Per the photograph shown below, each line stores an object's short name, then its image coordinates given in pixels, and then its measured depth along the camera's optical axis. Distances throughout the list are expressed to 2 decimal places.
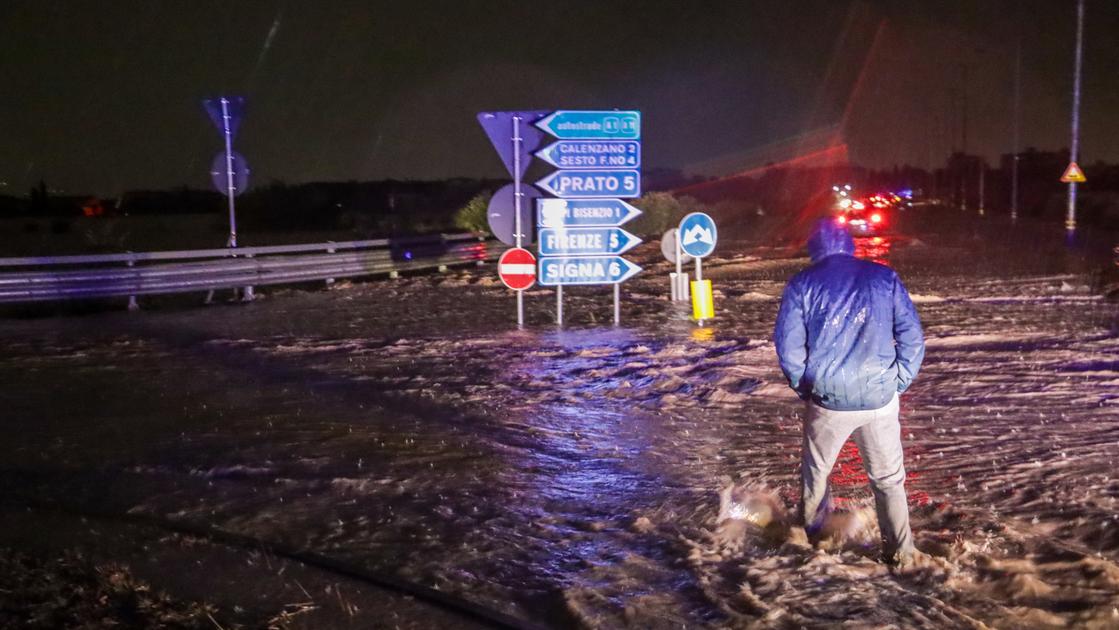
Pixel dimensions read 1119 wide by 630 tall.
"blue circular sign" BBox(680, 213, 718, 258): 16.94
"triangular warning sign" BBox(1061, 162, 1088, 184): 35.38
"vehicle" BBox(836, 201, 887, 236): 39.12
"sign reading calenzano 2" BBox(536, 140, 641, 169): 16.47
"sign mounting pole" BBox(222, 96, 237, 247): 20.89
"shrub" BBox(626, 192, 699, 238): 46.00
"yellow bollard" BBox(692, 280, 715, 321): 16.77
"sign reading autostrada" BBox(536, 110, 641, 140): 16.45
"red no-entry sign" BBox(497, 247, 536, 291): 16.23
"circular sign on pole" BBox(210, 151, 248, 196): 21.41
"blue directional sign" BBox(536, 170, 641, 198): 16.53
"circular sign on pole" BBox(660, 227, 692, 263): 18.84
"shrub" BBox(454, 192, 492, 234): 42.09
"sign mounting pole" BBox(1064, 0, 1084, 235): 37.66
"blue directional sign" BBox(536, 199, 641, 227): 16.70
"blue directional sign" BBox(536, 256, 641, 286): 16.72
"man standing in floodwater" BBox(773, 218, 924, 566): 5.47
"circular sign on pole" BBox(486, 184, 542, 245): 16.73
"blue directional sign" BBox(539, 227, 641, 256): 16.75
